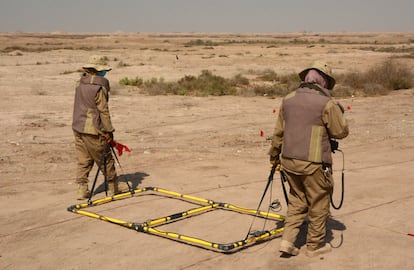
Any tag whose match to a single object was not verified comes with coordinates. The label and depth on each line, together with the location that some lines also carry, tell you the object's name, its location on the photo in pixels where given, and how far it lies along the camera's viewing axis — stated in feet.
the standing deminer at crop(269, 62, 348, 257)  16.88
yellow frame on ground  18.51
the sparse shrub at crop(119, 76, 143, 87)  75.56
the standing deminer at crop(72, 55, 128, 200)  23.71
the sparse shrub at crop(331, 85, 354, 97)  66.49
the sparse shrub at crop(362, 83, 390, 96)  67.41
